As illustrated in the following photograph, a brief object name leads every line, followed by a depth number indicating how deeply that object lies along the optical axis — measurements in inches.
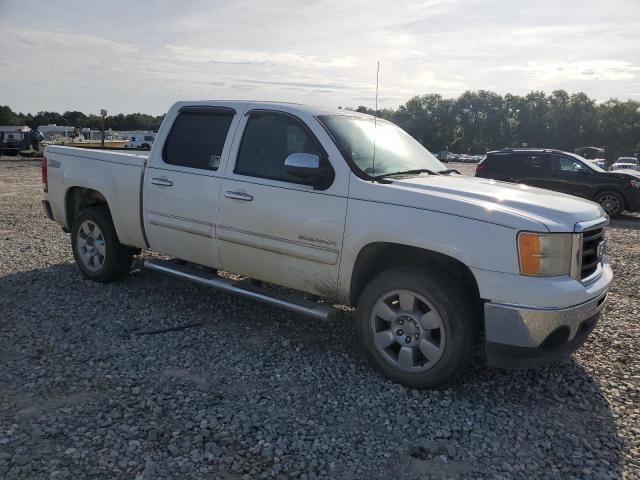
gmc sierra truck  140.5
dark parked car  535.5
